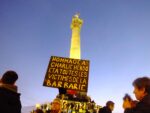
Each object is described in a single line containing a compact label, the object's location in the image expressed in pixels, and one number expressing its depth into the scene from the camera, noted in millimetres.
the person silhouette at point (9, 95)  2038
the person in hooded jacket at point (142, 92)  1710
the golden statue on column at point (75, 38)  20317
